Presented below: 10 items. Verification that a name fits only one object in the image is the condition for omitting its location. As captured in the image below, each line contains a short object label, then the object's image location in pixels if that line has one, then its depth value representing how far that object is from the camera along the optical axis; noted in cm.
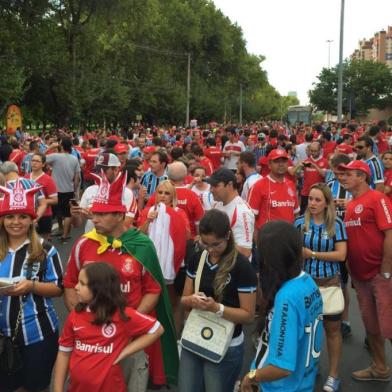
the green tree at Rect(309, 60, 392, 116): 6825
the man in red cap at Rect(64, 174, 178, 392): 363
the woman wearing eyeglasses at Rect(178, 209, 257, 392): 344
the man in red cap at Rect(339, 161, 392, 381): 477
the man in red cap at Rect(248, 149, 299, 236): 633
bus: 6059
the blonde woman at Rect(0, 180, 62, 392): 352
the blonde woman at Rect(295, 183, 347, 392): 471
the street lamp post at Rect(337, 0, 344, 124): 2275
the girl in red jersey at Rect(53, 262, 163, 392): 310
